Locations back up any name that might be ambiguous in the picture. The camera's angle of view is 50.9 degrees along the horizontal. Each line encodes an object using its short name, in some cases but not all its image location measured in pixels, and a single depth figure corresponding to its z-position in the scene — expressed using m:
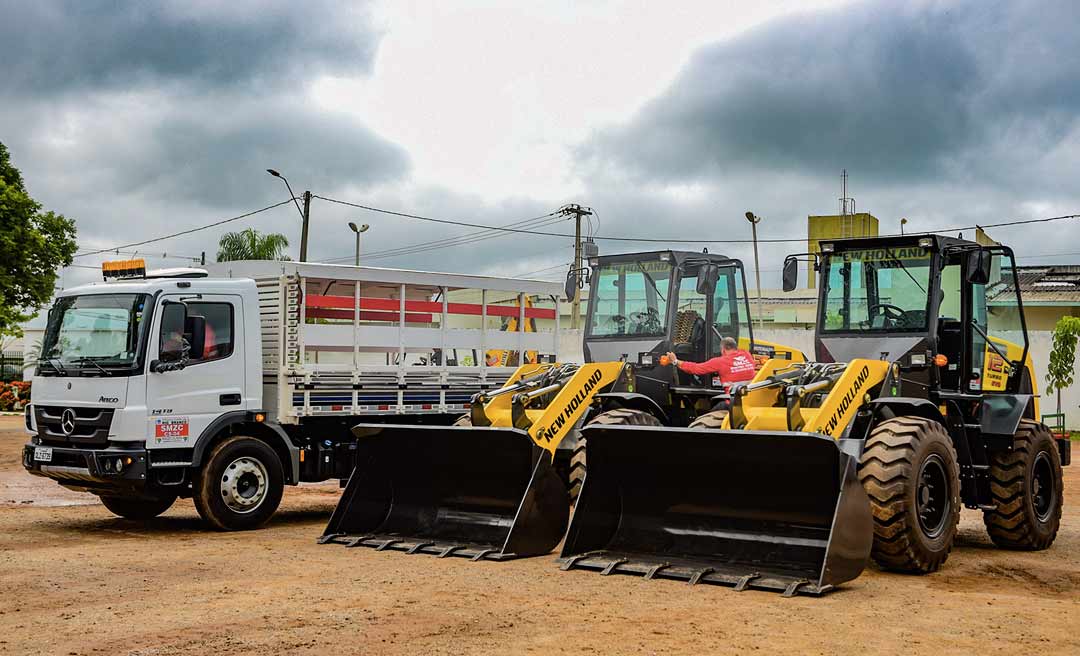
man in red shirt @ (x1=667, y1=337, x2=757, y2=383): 12.09
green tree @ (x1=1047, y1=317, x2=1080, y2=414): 27.22
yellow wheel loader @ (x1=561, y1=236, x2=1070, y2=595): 8.62
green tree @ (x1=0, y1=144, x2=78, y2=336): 26.83
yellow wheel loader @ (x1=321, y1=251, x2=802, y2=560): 10.17
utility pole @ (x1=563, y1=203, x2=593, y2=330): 40.48
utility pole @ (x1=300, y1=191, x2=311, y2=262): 36.91
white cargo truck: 11.63
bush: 33.09
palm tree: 41.66
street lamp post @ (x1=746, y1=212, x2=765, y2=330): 41.56
